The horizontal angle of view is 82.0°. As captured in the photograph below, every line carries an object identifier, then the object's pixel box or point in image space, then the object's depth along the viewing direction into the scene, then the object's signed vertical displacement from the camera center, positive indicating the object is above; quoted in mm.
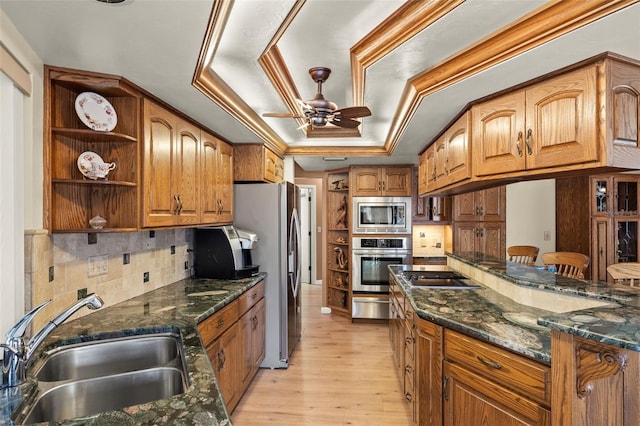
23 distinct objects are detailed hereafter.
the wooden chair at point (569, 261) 3295 -429
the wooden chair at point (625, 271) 2564 -413
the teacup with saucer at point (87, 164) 1881 +269
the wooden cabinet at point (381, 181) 4965 +464
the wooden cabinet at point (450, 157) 2426 +450
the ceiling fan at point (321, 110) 2289 +665
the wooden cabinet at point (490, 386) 1420 -743
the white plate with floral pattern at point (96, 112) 1859 +543
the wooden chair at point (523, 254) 4277 -470
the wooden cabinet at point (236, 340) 2287 -911
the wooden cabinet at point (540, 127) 1651 +450
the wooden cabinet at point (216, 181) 2977 +304
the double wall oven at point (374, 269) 4922 -728
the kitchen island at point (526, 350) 1186 -542
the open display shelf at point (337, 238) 5273 -334
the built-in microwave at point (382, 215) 4941 +0
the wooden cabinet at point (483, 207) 4785 +100
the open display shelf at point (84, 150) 1785 +333
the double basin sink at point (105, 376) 1328 -658
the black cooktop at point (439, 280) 2717 -523
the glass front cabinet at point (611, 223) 4562 -116
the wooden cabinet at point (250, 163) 3617 +521
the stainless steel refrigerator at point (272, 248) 3520 -319
